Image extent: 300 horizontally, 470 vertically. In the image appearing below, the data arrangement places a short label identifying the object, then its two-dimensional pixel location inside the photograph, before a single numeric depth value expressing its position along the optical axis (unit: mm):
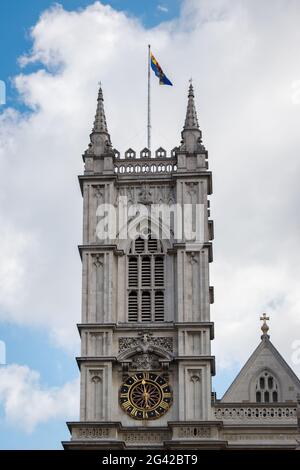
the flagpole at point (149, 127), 71150
